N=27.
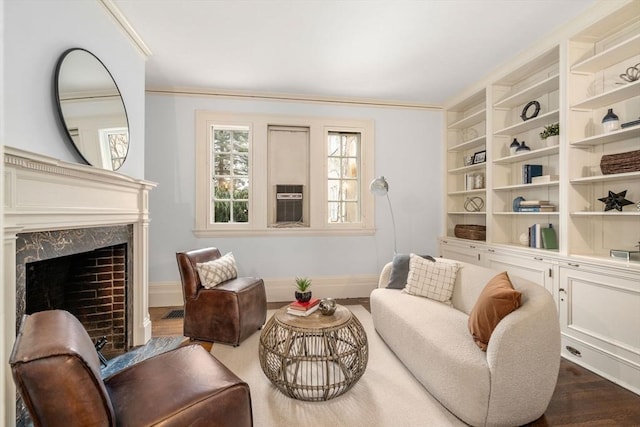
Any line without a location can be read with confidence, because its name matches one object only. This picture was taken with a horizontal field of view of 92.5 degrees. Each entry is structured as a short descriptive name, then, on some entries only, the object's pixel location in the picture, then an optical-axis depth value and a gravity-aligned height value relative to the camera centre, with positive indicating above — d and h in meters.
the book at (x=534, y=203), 2.99 +0.09
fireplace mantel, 1.43 +0.03
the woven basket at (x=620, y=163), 2.17 +0.37
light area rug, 1.76 -1.19
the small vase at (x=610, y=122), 2.36 +0.70
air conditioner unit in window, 4.10 +0.13
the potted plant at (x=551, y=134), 2.76 +0.72
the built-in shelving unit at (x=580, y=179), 2.21 +0.28
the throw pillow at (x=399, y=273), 2.98 -0.59
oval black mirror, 1.90 +0.72
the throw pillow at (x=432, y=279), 2.63 -0.59
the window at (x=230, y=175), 3.99 +0.49
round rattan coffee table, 1.89 -0.88
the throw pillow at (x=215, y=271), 2.77 -0.55
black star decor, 2.34 +0.09
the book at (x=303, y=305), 2.20 -0.68
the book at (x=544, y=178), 2.84 +0.32
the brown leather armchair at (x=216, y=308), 2.65 -0.84
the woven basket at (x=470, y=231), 3.62 -0.23
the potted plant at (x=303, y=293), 2.28 -0.60
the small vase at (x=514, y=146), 3.24 +0.70
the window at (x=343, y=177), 4.24 +0.50
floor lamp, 3.62 +0.31
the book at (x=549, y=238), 2.88 -0.24
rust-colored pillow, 1.77 -0.58
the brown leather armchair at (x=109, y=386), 1.07 -0.78
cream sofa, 1.63 -0.86
